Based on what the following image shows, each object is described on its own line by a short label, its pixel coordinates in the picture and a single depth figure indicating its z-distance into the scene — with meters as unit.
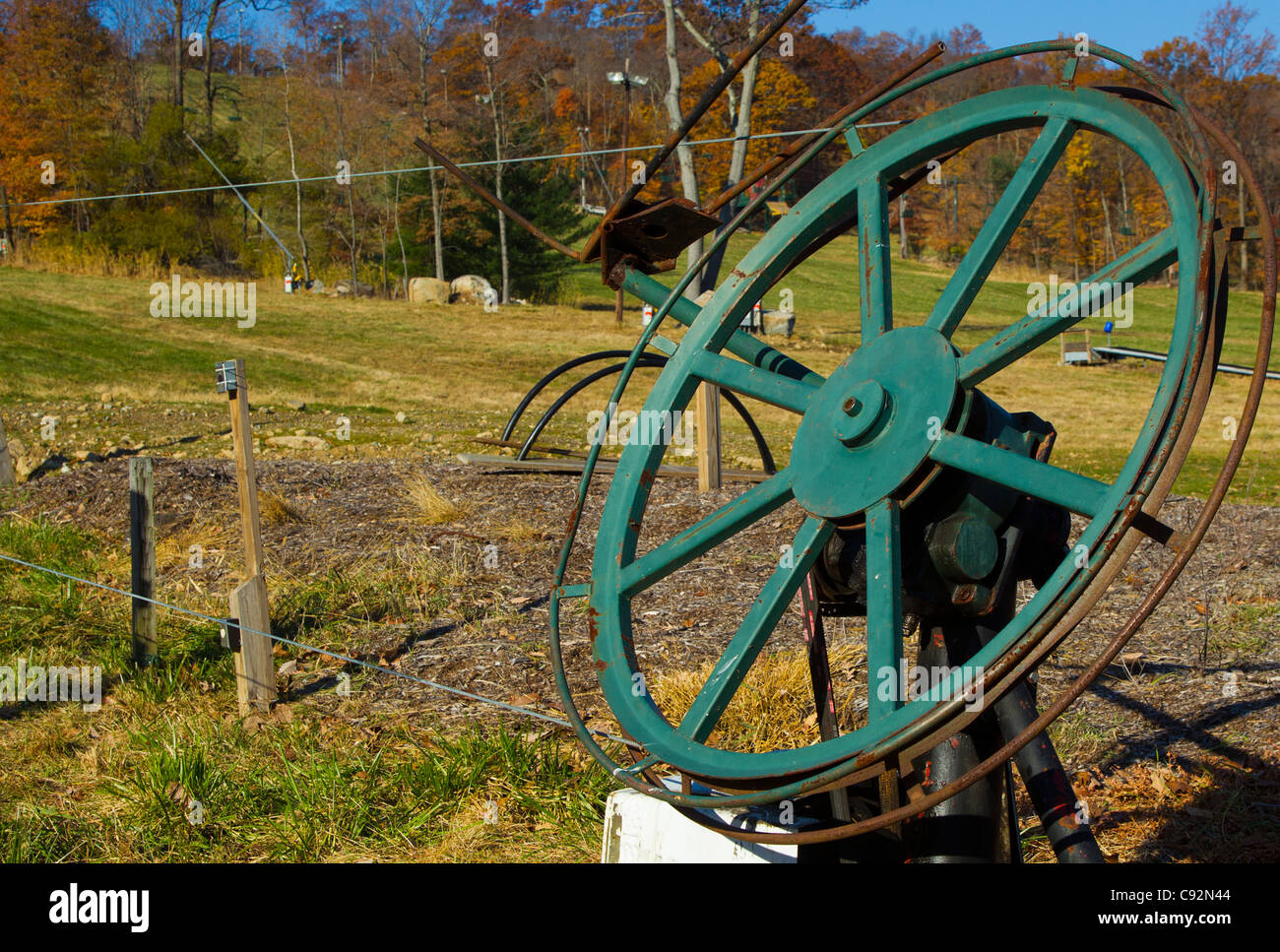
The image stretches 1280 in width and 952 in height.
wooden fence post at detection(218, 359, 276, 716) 4.95
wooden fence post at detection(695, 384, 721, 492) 8.53
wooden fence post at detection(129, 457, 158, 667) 5.54
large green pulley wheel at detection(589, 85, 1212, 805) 1.90
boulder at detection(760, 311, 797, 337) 28.23
